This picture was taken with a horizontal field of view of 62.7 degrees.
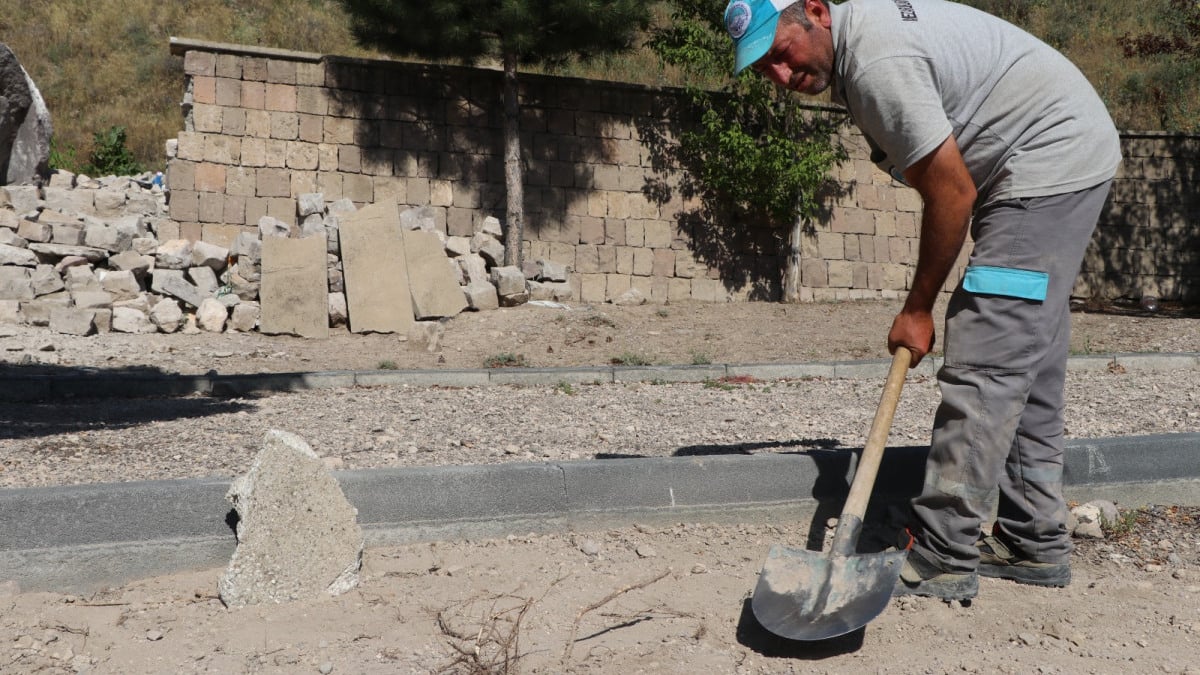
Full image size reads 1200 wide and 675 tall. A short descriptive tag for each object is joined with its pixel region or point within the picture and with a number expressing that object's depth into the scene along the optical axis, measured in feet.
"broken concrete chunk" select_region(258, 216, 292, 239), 38.37
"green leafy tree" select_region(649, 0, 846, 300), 45.70
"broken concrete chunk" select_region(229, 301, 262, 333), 35.91
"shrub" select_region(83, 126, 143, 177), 58.18
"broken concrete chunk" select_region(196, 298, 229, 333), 35.73
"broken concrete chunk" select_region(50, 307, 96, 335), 33.09
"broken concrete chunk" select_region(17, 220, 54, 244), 37.42
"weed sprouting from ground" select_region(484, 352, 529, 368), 30.60
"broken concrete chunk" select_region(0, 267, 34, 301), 35.17
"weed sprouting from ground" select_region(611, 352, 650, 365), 30.50
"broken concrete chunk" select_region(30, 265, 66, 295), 35.68
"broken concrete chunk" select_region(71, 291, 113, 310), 34.71
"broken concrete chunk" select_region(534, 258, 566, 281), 44.09
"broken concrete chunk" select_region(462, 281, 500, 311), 39.22
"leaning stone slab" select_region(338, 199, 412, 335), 36.99
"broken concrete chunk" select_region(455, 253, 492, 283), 40.54
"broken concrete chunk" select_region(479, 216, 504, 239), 43.60
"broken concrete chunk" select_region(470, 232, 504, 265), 42.55
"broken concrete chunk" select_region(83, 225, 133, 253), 38.22
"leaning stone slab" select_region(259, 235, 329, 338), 36.19
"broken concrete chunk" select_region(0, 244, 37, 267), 36.14
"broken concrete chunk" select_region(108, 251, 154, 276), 37.22
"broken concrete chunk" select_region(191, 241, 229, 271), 38.19
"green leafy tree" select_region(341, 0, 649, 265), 39.60
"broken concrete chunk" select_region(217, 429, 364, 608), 9.78
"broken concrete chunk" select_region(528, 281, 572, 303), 43.16
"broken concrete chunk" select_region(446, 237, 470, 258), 41.52
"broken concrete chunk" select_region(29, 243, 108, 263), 37.11
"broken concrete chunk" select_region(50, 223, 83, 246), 37.78
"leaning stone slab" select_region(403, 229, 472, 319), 38.19
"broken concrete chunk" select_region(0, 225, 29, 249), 37.08
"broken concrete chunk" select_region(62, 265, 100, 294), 36.09
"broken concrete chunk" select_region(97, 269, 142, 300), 36.40
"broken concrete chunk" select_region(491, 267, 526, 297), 40.29
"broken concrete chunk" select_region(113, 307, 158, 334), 34.60
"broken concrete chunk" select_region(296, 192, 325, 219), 40.22
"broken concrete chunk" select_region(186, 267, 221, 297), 37.58
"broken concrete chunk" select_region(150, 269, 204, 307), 36.78
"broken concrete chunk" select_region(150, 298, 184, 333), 34.99
